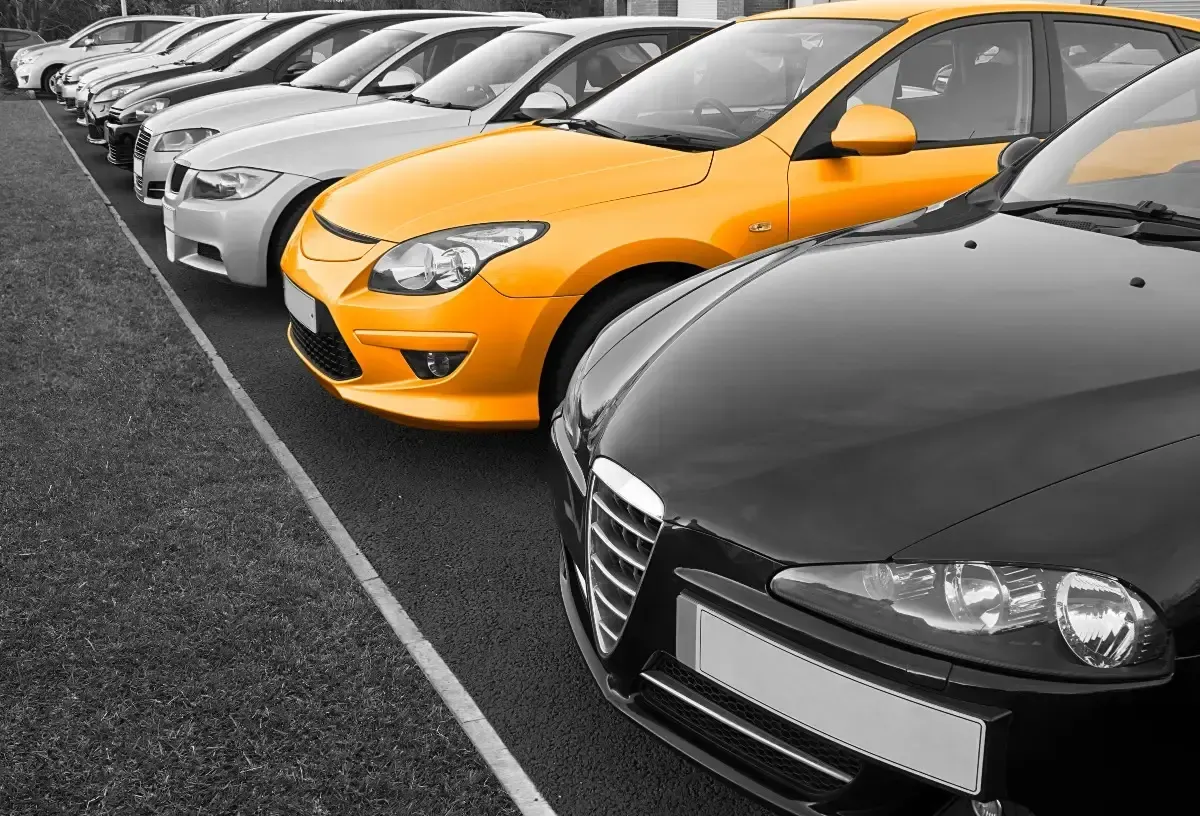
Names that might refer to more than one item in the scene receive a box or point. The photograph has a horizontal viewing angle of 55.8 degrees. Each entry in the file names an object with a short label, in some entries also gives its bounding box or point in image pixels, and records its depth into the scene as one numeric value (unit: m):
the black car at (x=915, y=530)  1.61
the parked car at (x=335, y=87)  7.69
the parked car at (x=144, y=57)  14.57
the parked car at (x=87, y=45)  23.16
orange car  3.75
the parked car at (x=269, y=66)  9.88
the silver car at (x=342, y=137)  6.00
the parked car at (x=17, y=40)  29.69
